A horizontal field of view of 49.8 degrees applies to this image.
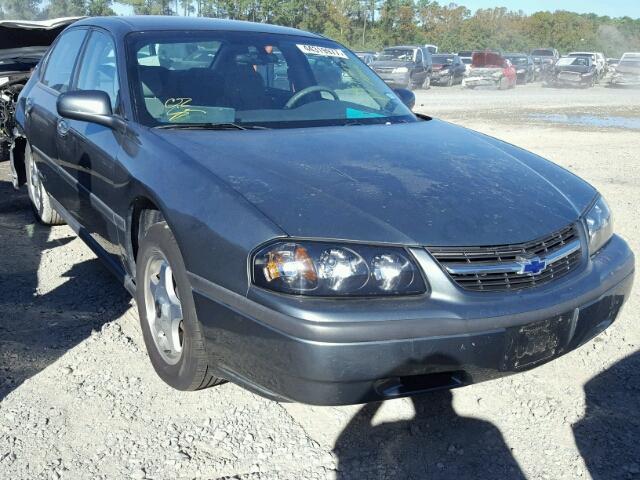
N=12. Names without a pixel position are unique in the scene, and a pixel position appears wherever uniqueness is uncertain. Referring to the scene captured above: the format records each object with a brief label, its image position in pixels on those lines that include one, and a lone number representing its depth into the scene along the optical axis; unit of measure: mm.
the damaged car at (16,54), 7125
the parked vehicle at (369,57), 28438
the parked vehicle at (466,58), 31906
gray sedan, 2293
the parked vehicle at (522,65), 35031
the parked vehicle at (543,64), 38125
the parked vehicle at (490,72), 29188
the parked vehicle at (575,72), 32750
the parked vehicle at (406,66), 25188
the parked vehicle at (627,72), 33125
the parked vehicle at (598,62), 35344
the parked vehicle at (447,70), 29688
